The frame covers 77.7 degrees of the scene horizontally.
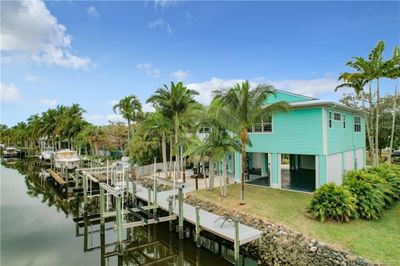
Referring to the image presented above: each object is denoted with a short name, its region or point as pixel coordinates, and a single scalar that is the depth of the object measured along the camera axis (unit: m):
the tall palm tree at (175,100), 18.64
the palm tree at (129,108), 31.17
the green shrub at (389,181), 13.04
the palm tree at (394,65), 19.25
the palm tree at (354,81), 20.49
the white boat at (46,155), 44.44
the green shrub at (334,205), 10.73
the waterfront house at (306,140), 15.27
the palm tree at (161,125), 19.67
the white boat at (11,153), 62.75
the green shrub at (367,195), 11.19
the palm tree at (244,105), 12.95
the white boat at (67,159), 32.19
